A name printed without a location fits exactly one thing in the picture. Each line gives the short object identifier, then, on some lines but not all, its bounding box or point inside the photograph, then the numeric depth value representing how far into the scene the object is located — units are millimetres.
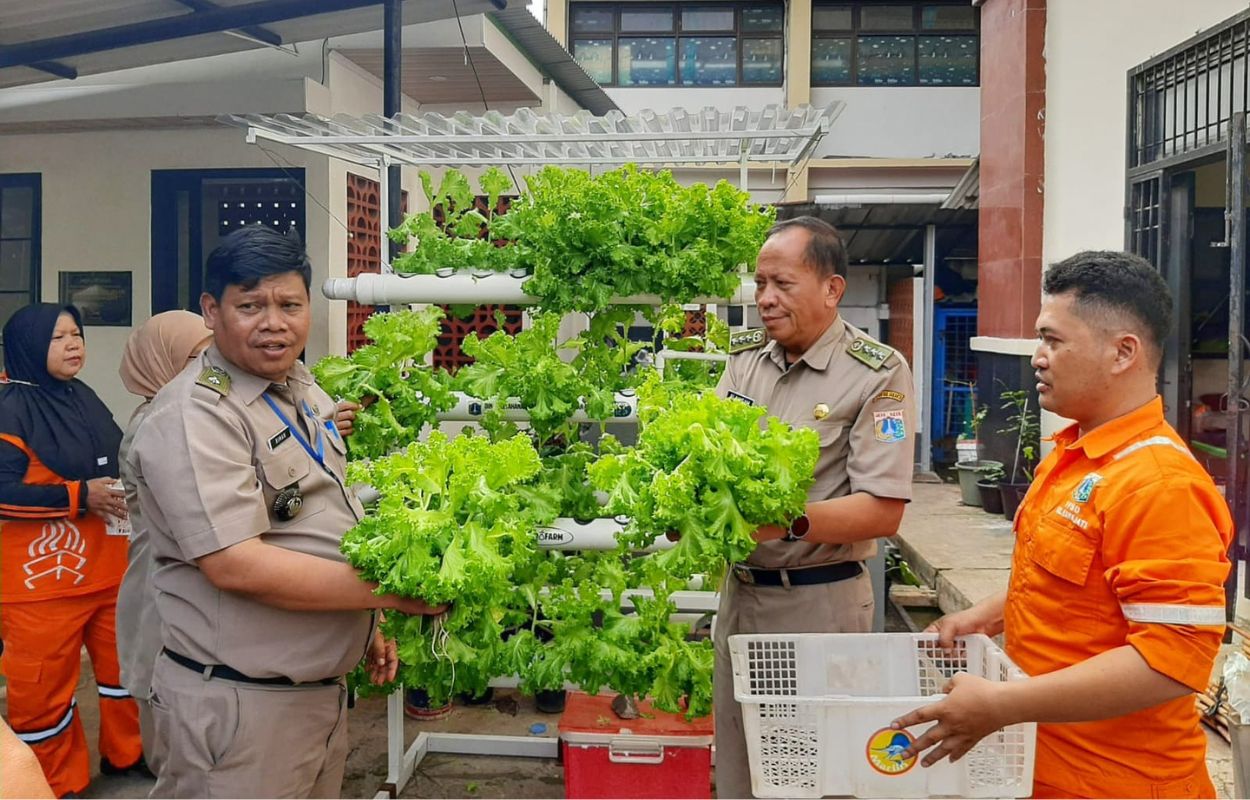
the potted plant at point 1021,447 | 8234
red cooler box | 3613
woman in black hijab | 3732
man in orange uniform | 1755
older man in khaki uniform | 2699
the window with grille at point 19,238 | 6570
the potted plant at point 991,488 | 8781
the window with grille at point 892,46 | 15031
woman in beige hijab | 3424
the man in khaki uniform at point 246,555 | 2062
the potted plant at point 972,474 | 9172
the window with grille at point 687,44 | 15297
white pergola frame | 3713
